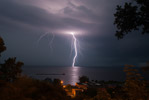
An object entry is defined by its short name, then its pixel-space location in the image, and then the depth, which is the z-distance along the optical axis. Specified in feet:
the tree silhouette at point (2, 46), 26.03
